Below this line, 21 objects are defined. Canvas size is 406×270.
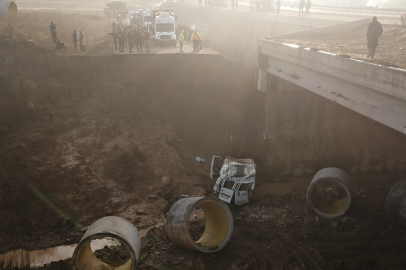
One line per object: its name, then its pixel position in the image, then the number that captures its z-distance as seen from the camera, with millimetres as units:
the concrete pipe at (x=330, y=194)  15516
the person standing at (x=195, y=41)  31156
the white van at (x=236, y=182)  17406
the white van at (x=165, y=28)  36250
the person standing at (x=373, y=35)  15156
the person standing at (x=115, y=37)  31312
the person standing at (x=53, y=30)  28703
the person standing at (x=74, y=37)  29170
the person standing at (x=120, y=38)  30188
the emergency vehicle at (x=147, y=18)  44438
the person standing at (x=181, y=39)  32228
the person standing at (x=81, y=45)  29777
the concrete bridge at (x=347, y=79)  12633
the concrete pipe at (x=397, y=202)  14336
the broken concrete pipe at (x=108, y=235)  11352
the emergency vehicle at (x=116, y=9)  59562
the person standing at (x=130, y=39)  31384
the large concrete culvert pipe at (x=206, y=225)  13133
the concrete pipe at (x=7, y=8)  35750
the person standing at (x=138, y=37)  31500
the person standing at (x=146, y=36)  32981
